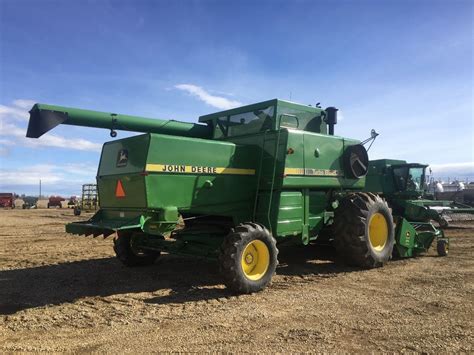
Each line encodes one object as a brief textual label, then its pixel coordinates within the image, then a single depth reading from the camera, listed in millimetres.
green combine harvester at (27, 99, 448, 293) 6562
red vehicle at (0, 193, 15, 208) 52750
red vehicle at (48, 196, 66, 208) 52562
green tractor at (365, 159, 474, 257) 9727
